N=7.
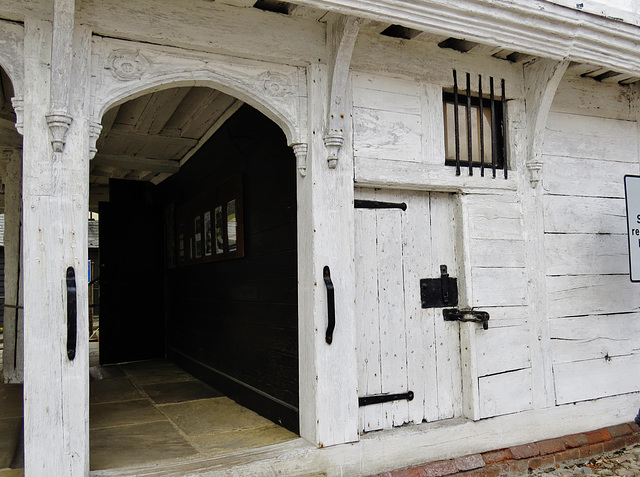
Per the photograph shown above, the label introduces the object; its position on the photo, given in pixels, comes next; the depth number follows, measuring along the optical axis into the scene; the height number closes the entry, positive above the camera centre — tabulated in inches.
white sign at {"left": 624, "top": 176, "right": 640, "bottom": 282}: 156.7 +11.5
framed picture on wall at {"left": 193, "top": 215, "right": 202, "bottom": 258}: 237.0 +17.8
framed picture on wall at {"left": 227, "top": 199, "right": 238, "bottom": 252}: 193.5 +16.8
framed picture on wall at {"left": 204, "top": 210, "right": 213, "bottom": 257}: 222.8 +15.9
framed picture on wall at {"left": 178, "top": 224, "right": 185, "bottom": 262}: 266.2 +15.9
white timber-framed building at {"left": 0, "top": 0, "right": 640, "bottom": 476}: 112.0 +19.7
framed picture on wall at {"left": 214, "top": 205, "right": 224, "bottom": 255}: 207.9 +16.7
